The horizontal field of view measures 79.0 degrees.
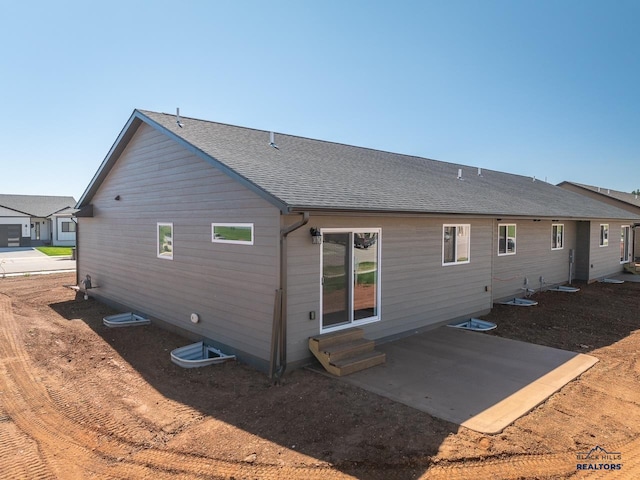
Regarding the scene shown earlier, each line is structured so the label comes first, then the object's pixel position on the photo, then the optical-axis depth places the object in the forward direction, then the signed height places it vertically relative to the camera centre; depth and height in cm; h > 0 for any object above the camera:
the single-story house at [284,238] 640 -24
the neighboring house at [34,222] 3441 +15
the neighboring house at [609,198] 2459 +210
